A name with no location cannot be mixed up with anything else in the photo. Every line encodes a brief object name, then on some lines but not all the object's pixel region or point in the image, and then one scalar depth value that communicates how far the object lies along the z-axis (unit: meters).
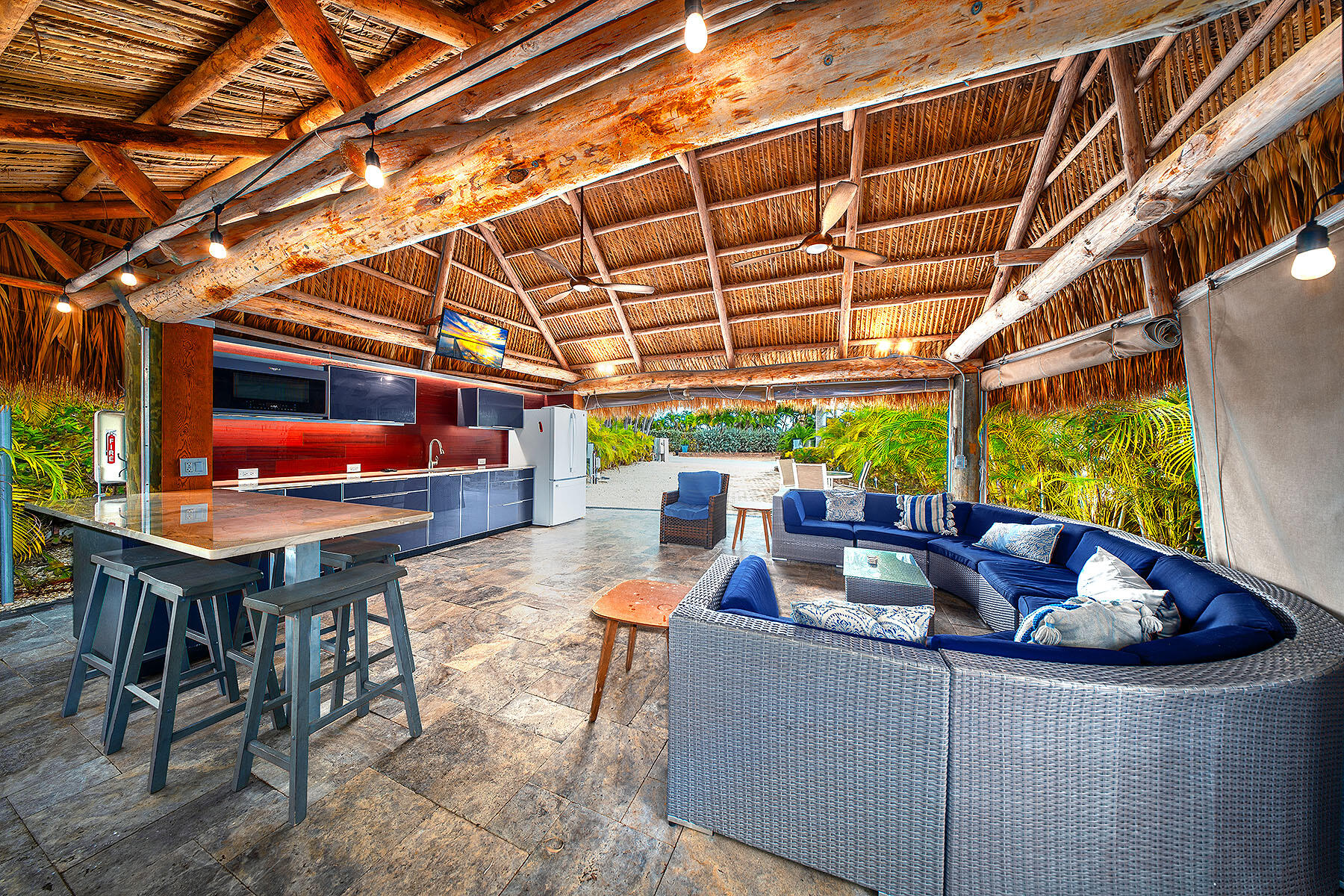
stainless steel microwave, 4.41
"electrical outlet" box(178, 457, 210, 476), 3.72
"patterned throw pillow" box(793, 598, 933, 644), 1.58
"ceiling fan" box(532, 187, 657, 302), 4.91
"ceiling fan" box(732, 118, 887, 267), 3.47
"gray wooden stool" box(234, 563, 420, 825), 1.71
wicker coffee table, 2.99
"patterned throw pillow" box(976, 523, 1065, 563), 3.69
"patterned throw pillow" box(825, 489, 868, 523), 5.31
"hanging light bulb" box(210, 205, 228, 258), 2.58
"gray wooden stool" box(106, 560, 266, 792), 1.84
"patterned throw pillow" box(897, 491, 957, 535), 4.80
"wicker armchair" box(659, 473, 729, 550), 6.08
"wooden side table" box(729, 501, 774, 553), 5.89
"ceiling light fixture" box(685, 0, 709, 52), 1.40
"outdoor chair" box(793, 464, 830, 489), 8.74
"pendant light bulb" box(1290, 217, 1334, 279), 1.59
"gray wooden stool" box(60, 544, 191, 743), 2.08
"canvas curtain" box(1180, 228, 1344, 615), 1.87
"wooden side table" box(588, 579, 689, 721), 2.09
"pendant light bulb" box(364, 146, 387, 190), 2.06
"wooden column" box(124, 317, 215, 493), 3.57
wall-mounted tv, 6.37
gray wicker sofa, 1.19
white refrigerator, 7.59
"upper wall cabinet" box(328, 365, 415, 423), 5.33
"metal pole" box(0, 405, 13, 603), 3.63
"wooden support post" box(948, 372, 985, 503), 6.42
